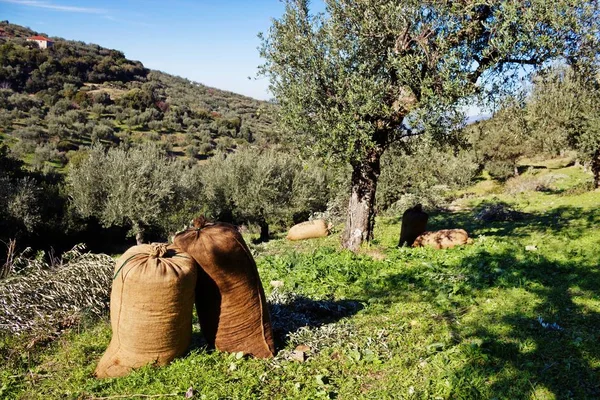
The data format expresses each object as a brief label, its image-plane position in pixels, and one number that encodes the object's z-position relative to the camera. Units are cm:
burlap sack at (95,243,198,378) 444
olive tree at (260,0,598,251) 858
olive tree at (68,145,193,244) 2097
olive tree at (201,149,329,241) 2345
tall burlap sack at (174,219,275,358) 475
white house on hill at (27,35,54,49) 6907
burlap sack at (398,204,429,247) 1105
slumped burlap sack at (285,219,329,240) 1666
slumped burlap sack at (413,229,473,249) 1045
